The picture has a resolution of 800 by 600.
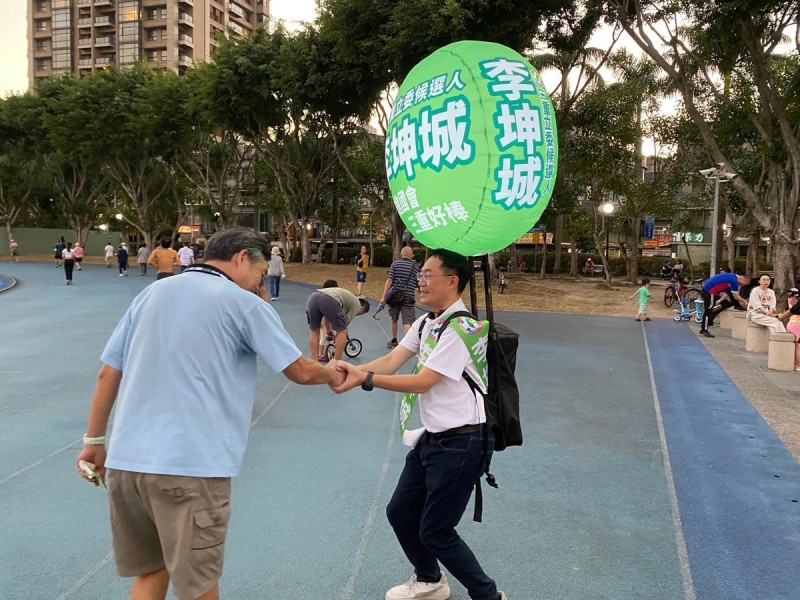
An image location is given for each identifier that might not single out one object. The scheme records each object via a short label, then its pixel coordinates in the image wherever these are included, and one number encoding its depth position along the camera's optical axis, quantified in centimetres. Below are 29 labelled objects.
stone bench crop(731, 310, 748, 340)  1349
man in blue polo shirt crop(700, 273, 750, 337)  1418
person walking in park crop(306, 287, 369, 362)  827
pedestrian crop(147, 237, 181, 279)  1551
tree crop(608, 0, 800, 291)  1347
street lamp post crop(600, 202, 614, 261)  2285
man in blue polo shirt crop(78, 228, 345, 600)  217
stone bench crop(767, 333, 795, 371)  963
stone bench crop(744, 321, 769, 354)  1148
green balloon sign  332
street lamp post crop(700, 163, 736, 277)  1535
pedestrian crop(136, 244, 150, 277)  3062
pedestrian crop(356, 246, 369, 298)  1930
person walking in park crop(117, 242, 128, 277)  2808
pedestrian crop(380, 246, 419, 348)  1017
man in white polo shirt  277
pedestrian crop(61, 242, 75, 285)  2302
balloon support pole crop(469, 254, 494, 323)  315
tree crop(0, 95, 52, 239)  3553
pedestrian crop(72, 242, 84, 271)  3103
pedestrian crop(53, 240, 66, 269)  3381
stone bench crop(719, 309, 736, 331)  1523
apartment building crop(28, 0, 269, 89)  6800
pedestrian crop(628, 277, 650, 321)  1574
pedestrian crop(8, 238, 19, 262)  3903
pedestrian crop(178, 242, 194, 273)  1834
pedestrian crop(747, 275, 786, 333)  1180
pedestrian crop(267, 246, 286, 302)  1702
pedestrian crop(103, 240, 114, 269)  3485
